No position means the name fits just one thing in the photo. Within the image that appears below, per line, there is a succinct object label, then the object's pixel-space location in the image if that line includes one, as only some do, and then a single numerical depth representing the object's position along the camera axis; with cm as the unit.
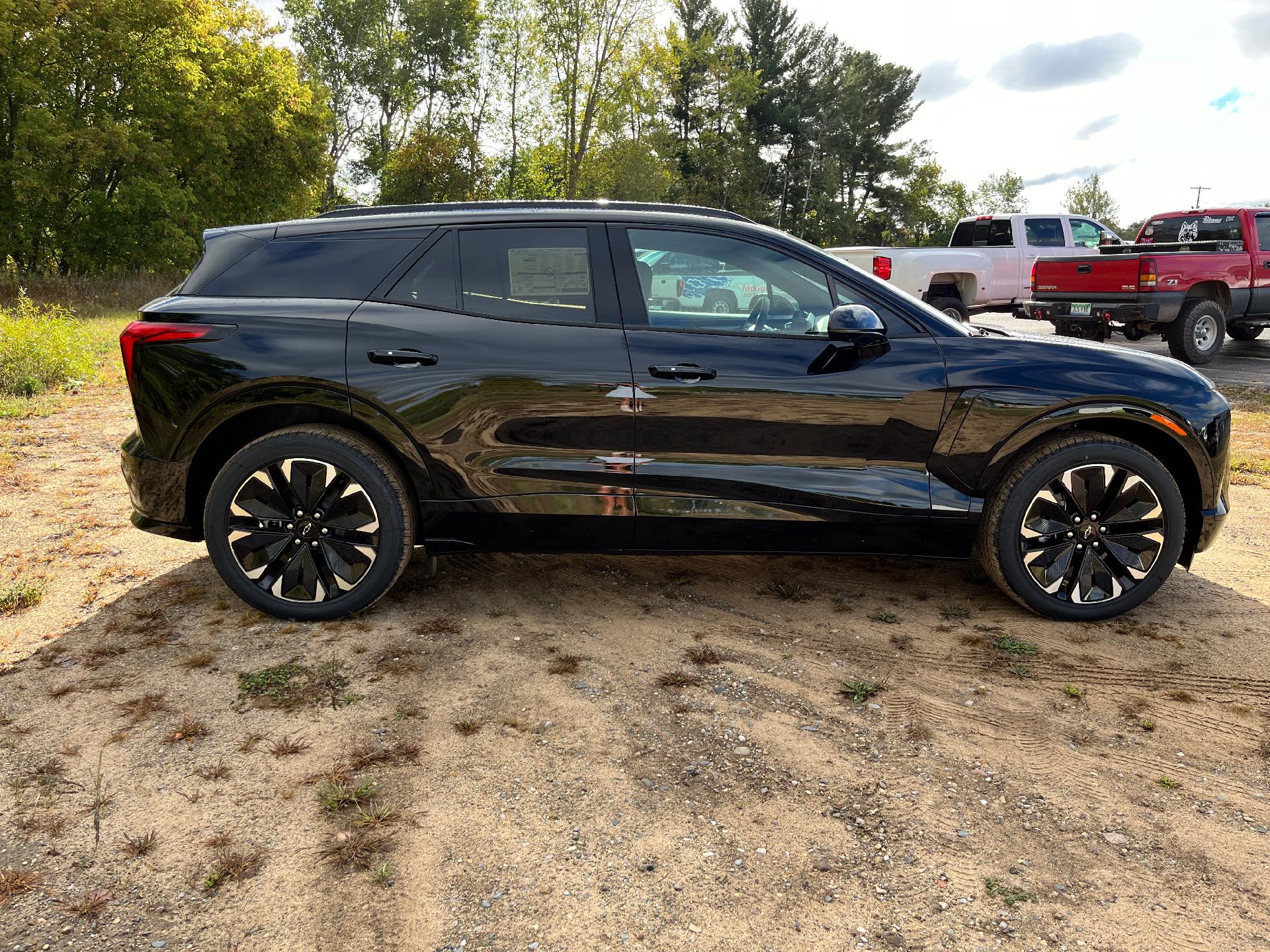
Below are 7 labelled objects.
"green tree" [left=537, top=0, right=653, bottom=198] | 3762
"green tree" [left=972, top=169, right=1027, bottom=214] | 7956
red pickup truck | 1228
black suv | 378
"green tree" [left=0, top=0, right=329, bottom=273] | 2570
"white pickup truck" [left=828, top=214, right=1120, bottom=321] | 1405
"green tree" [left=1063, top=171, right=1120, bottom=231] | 8000
